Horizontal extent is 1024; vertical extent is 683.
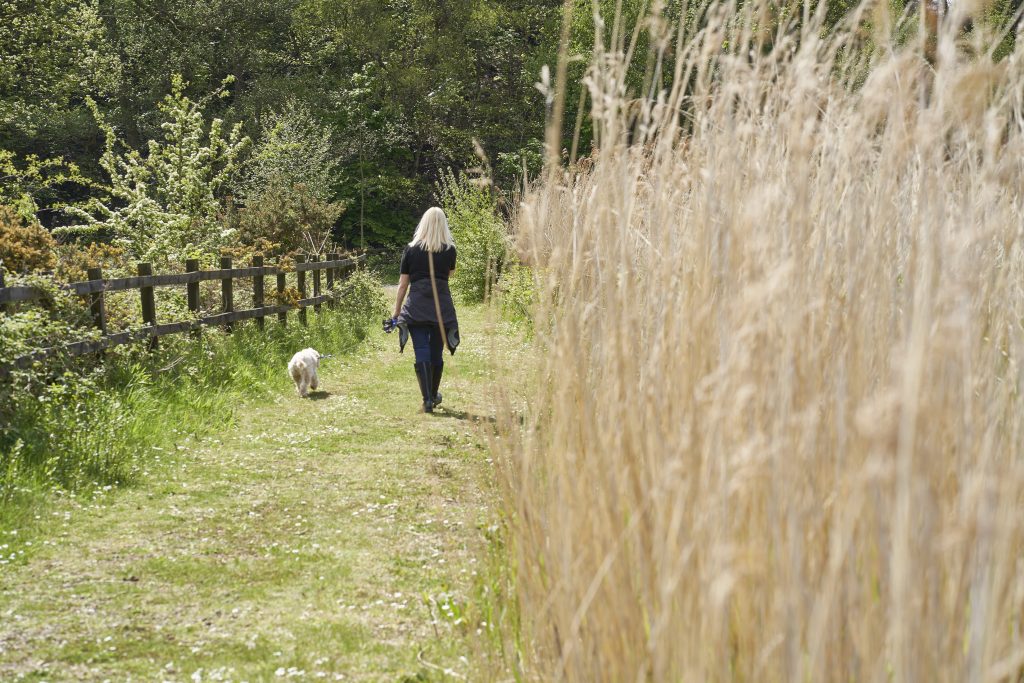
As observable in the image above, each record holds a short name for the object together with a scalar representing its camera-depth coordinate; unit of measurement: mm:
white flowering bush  22391
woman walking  16578
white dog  17922
